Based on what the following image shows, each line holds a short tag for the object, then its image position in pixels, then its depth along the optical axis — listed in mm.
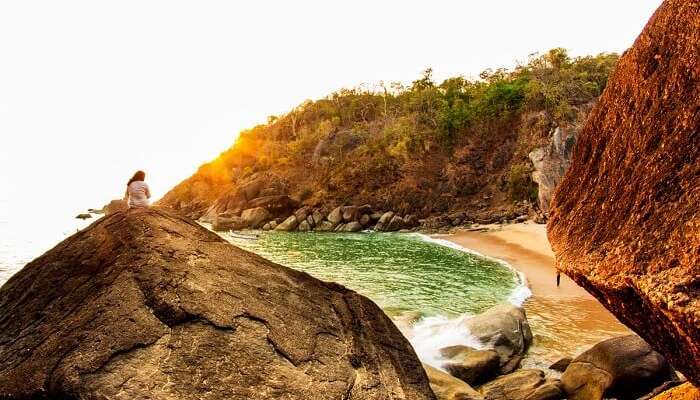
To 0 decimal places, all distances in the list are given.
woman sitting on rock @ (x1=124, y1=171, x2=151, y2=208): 8977
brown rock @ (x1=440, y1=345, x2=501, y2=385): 9688
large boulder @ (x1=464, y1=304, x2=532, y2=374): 10928
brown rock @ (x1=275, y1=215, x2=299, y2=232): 55656
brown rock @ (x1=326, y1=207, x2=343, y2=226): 54688
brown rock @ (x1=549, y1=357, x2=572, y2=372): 10109
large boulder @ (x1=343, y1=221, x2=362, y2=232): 51938
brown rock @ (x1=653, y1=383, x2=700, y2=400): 4188
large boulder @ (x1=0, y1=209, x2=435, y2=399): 3822
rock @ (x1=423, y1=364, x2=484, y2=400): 7090
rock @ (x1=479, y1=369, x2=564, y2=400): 8125
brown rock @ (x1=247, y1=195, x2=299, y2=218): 60438
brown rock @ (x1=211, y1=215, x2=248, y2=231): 57781
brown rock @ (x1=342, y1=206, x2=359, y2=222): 54062
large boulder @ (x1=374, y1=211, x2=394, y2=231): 51128
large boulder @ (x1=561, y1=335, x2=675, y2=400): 7668
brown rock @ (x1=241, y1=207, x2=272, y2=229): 58844
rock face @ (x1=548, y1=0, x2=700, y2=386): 2773
